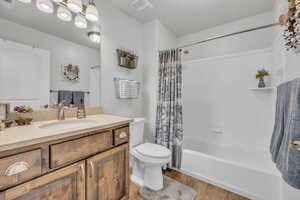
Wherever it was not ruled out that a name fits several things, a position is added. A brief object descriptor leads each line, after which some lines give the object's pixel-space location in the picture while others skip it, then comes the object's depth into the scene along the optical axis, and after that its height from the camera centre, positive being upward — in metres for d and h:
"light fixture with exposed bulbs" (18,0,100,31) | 1.20 +0.86
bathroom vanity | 0.62 -0.40
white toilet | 1.47 -0.72
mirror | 1.01 +0.38
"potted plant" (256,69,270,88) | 1.93 +0.35
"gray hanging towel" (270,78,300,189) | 0.71 -0.22
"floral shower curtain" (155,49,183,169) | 1.91 -0.11
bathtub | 1.32 -0.89
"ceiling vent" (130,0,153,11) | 1.68 +1.26
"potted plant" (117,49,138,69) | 1.86 +0.57
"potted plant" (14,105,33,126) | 0.97 -0.16
